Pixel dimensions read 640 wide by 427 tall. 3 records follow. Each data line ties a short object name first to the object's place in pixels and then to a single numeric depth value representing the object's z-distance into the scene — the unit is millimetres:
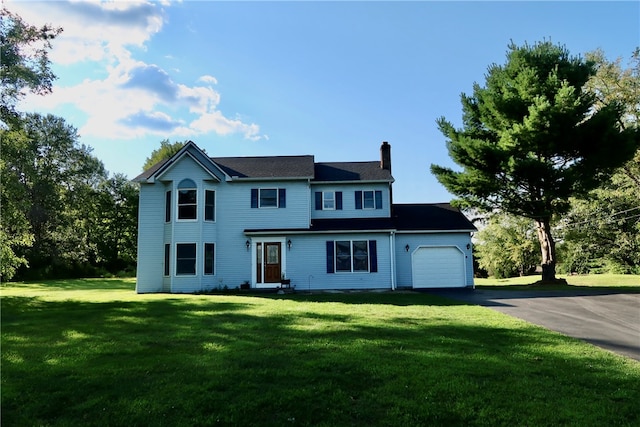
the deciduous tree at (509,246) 43781
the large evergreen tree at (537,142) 22375
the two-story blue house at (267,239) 20859
